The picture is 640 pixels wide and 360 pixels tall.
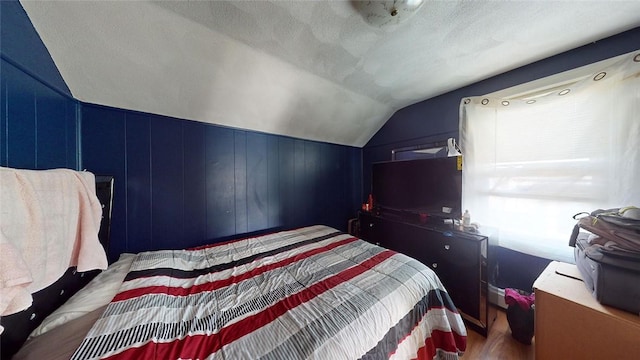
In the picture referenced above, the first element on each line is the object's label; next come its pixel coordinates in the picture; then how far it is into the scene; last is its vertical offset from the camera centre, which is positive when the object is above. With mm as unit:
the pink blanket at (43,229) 559 -195
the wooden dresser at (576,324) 927 -797
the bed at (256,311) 730 -650
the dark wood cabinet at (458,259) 1603 -783
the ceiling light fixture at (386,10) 1038 +977
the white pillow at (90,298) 821 -615
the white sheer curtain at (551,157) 1301 +177
